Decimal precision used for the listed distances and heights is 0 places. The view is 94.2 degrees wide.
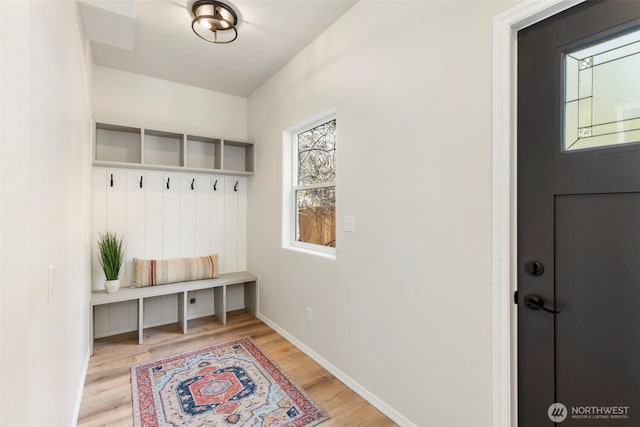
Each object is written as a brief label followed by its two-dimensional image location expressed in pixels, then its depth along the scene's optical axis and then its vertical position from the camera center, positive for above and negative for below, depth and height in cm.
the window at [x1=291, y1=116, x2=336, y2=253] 257 +23
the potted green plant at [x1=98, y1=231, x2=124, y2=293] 282 -48
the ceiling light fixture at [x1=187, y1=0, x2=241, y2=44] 208 +143
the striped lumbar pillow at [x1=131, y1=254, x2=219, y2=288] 308 -64
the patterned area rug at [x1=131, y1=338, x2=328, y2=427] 183 -127
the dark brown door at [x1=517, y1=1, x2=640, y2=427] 107 -3
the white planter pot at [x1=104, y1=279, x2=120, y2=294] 283 -71
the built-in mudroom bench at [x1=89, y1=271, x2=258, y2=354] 276 -81
